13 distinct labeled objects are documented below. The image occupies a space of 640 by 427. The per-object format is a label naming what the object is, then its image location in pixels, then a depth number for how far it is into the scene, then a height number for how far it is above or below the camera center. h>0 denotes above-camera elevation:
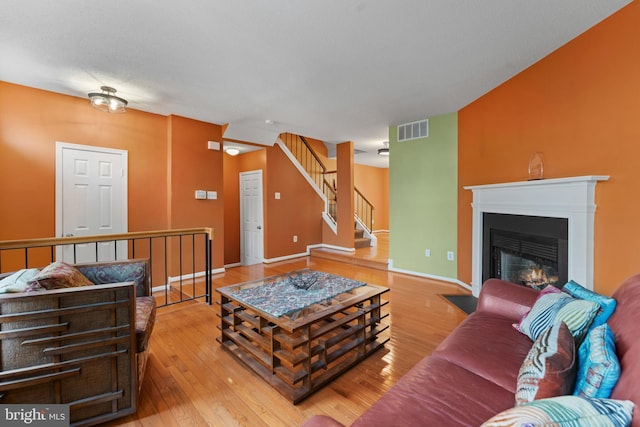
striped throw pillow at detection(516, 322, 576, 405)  0.83 -0.52
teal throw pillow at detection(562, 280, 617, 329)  1.28 -0.46
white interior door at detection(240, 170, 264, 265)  5.90 -0.18
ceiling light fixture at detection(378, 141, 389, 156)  6.38 +1.42
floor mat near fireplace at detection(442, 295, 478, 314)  3.21 -1.14
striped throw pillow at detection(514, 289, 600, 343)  1.27 -0.53
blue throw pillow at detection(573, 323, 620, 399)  0.84 -0.51
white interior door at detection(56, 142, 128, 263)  3.51 +0.20
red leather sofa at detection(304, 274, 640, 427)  0.96 -0.79
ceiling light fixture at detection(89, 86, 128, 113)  3.20 +1.32
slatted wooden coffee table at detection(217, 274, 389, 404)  1.81 -0.96
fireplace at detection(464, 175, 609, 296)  2.17 +0.04
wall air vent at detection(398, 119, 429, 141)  4.44 +1.34
